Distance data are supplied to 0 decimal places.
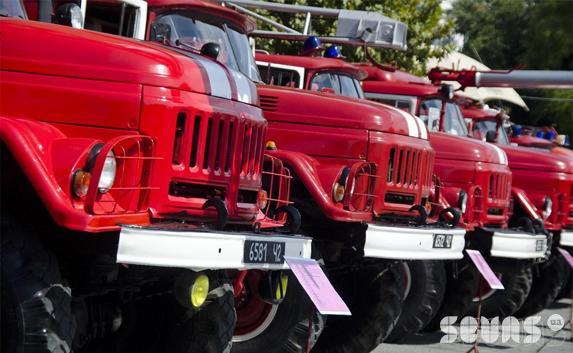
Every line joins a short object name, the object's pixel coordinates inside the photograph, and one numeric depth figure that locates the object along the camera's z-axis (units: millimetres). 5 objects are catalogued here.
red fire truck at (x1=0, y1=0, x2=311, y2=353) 4961
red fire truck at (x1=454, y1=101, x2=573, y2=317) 13547
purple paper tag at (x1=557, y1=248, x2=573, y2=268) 12078
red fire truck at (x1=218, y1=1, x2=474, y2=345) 8492
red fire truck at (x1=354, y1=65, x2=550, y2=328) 11070
